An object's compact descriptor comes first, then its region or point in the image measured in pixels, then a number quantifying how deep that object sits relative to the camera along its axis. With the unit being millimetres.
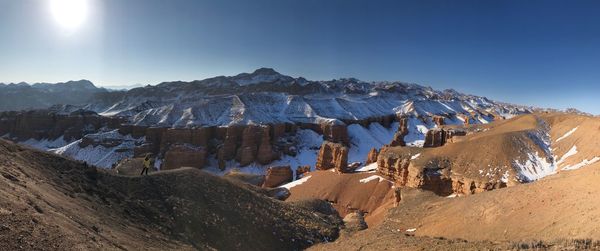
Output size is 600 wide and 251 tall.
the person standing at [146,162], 25875
